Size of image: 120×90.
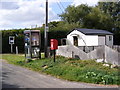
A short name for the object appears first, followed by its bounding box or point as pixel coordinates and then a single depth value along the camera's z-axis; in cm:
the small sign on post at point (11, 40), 1743
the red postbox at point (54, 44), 1017
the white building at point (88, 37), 1910
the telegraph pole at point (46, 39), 1196
